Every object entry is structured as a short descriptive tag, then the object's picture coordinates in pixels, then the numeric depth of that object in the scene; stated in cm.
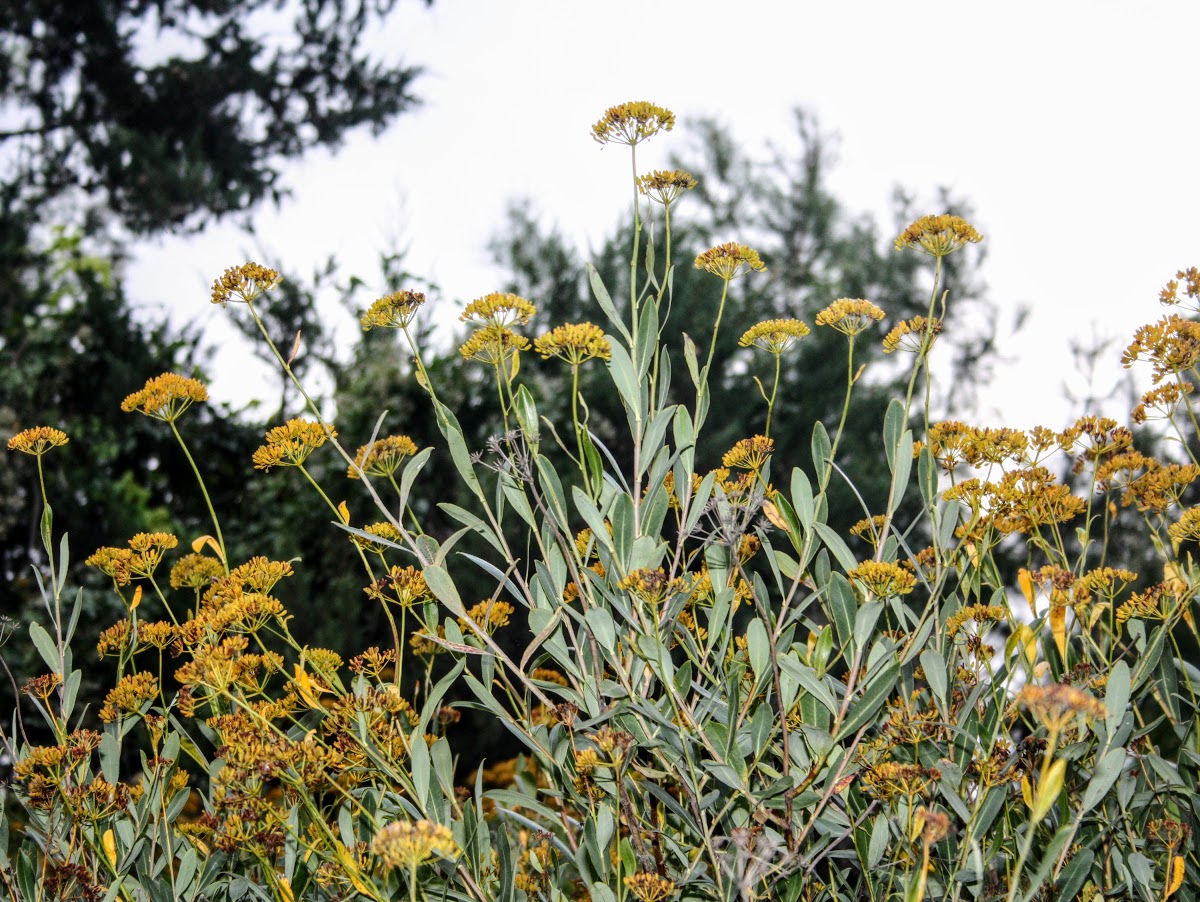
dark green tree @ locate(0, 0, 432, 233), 1114
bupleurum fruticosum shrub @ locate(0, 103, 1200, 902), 140
